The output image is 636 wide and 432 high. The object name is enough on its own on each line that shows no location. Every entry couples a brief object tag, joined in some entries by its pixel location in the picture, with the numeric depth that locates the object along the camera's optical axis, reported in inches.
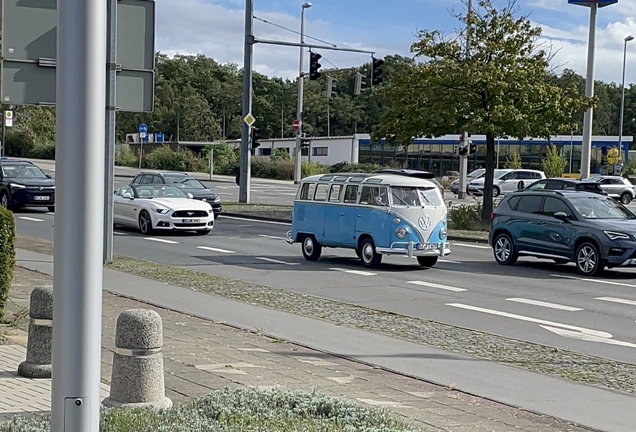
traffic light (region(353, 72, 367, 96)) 1541.6
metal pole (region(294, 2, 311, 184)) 1877.5
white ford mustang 942.4
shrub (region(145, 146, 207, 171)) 2999.5
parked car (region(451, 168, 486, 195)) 2250.9
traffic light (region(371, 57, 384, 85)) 1400.1
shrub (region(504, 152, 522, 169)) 2669.8
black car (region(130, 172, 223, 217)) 1154.7
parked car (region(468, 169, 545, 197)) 2103.8
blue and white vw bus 703.7
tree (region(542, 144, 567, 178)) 2495.1
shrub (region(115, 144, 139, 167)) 3164.4
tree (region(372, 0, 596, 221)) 1062.4
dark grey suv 688.4
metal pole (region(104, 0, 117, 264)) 572.3
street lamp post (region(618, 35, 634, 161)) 2876.5
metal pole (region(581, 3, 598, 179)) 1307.8
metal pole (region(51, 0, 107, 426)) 148.4
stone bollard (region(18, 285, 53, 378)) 287.1
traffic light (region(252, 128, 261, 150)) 1423.5
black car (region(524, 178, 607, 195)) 1244.7
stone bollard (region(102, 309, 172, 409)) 239.8
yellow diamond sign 1392.1
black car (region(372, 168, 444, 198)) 1101.1
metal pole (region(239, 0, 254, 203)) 1393.9
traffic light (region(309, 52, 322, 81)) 1425.9
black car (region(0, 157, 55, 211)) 1205.7
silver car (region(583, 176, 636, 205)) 2001.7
